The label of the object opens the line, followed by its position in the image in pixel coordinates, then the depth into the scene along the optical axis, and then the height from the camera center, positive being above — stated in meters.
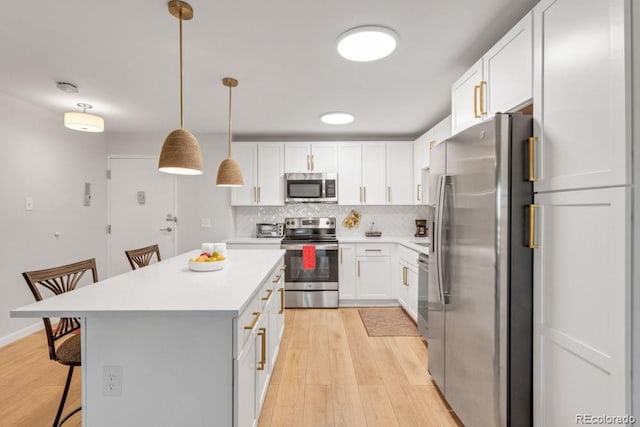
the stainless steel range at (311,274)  4.16 -0.80
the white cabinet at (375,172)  4.50 +0.58
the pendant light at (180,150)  1.65 +0.33
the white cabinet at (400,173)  4.48 +0.56
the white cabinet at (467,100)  2.03 +0.79
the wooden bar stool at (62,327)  1.63 -0.64
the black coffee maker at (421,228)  4.59 -0.21
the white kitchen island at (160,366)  1.32 -0.63
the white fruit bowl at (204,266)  2.07 -0.34
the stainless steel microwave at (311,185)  4.44 +0.39
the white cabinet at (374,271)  4.22 -0.77
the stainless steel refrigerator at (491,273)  1.47 -0.30
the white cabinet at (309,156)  4.48 +0.80
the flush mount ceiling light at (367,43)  1.92 +1.07
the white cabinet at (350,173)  4.50 +0.57
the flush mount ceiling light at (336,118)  3.60 +1.10
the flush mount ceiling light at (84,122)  2.77 +0.80
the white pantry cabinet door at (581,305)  1.05 -0.34
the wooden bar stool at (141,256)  2.51 -0.35
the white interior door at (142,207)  4.59 +0.09
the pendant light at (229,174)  2.53 +0.31
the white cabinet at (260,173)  4.47 +0.56
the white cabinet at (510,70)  1.54 +0.76
